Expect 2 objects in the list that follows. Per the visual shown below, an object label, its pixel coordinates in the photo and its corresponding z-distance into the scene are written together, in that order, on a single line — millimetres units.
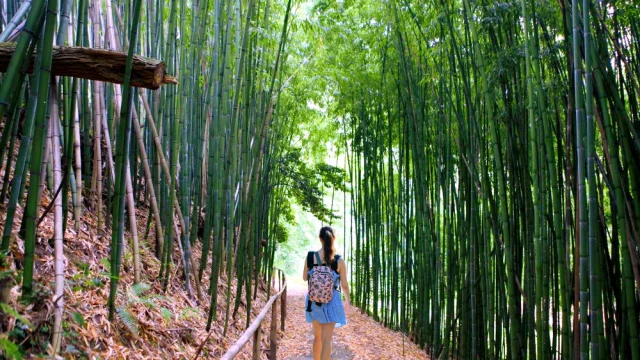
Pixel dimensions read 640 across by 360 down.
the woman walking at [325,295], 2854
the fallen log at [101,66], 1467
